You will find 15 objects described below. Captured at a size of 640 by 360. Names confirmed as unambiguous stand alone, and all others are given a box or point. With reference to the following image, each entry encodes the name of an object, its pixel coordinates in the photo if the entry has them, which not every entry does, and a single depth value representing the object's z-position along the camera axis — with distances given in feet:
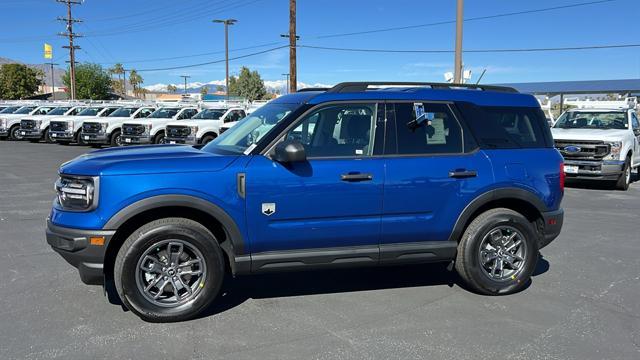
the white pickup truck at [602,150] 38.78
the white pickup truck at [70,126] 75.15
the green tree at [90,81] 261.85
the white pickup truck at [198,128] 63.31
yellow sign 157.50
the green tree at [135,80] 462.19
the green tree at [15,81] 281.95
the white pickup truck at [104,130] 70.90
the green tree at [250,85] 328.00
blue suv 13.44
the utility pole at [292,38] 77.52
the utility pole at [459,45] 55.21
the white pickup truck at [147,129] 67.92
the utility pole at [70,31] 165.13
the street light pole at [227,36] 166.20
